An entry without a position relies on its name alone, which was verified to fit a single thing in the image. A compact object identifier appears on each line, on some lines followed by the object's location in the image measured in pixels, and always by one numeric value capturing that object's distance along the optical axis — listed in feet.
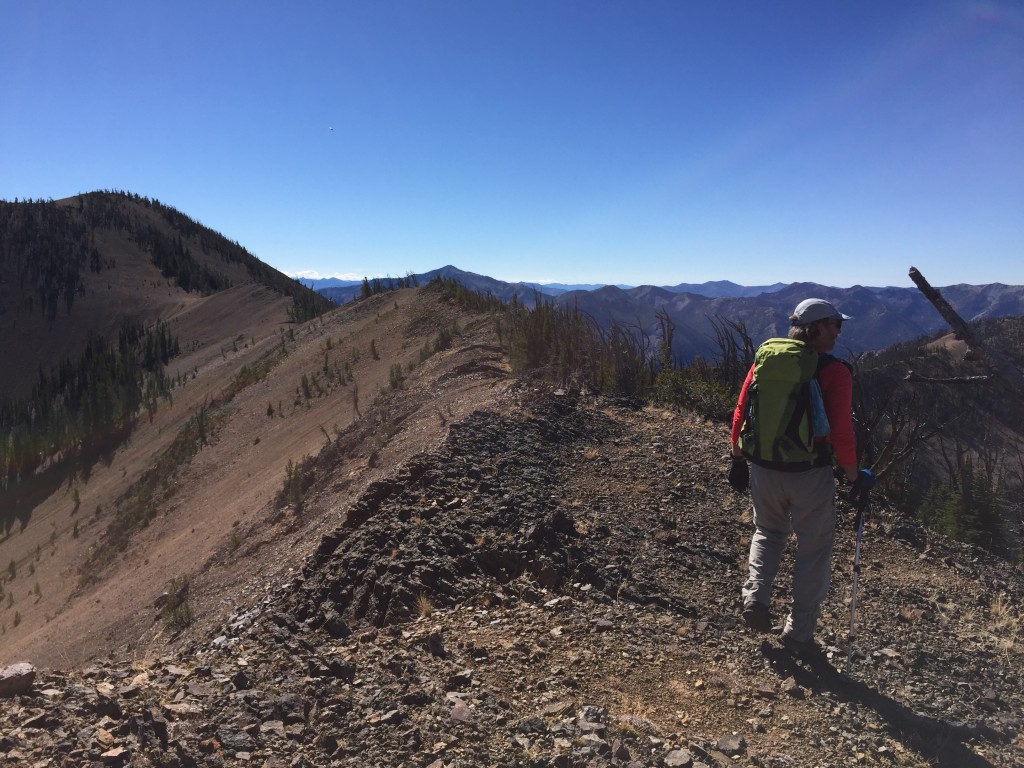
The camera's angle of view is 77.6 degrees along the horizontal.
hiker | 12.24
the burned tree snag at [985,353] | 7.53
